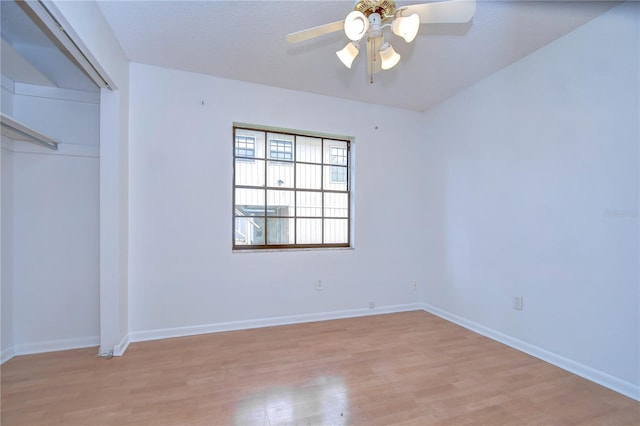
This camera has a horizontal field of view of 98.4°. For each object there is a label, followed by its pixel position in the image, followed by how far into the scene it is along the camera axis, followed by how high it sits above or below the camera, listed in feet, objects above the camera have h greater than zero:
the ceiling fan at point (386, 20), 5.04 +3.71
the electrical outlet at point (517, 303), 8.73 -2.89
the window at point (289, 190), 10.71 +0.76
